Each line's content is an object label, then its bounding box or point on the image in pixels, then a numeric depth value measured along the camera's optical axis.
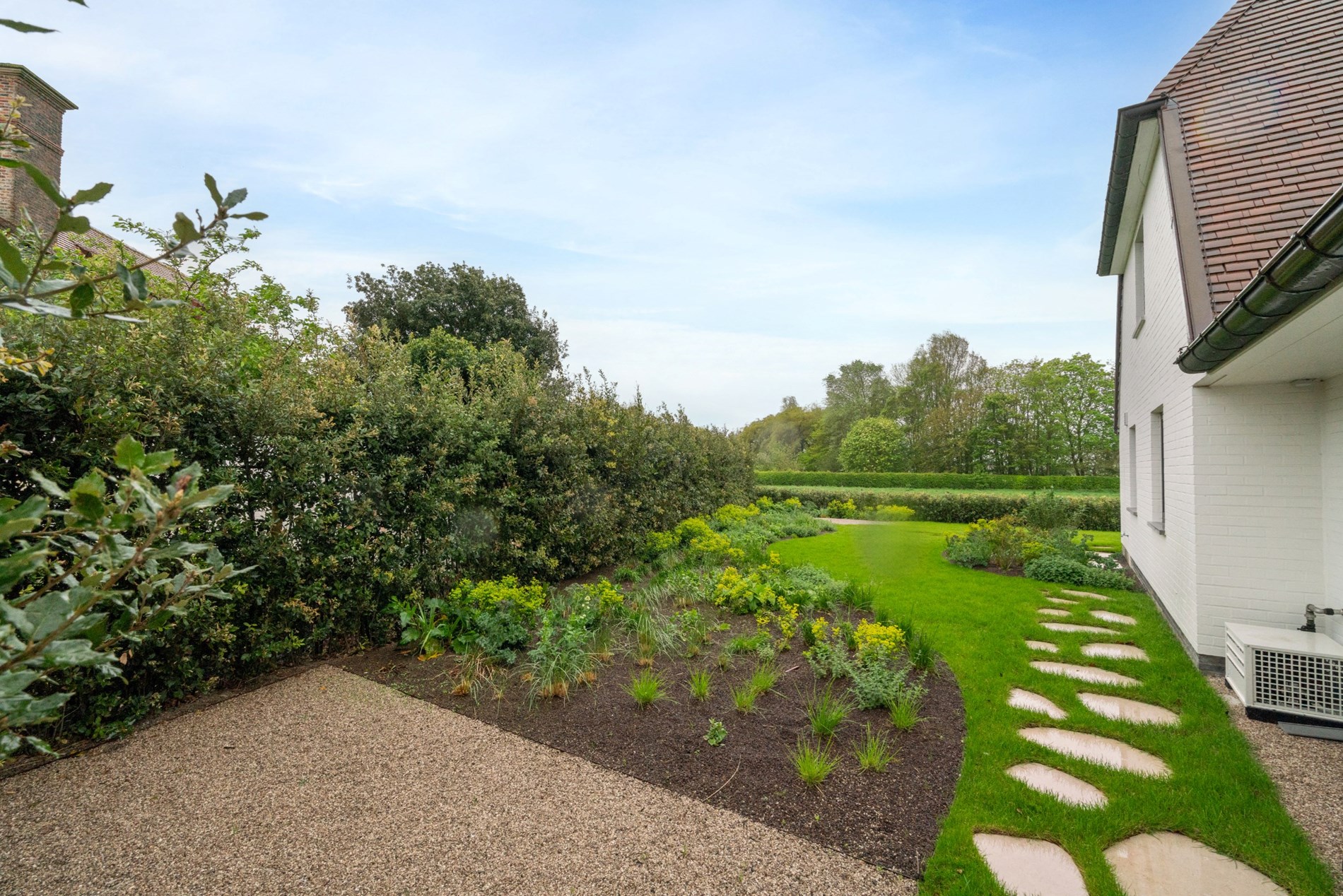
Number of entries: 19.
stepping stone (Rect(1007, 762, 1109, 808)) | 2.89
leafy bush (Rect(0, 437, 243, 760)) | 0.76
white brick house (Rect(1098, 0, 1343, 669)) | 4.04
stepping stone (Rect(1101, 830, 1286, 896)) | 2.32
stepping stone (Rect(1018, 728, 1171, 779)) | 3.21
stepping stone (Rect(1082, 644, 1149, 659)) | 4.91
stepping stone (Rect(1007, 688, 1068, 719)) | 3.87
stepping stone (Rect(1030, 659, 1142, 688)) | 4.36
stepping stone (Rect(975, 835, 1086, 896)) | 2.33
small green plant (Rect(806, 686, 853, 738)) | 3.36
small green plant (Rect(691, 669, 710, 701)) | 3.85
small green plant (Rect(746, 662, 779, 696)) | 3.90
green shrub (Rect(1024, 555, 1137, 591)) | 7.54
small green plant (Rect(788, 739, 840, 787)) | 2.94
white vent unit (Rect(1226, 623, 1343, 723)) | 3.67
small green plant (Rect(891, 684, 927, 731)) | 3.50
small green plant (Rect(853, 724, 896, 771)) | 3.08
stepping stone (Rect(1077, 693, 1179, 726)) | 3.76
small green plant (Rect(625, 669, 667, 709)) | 3.77
